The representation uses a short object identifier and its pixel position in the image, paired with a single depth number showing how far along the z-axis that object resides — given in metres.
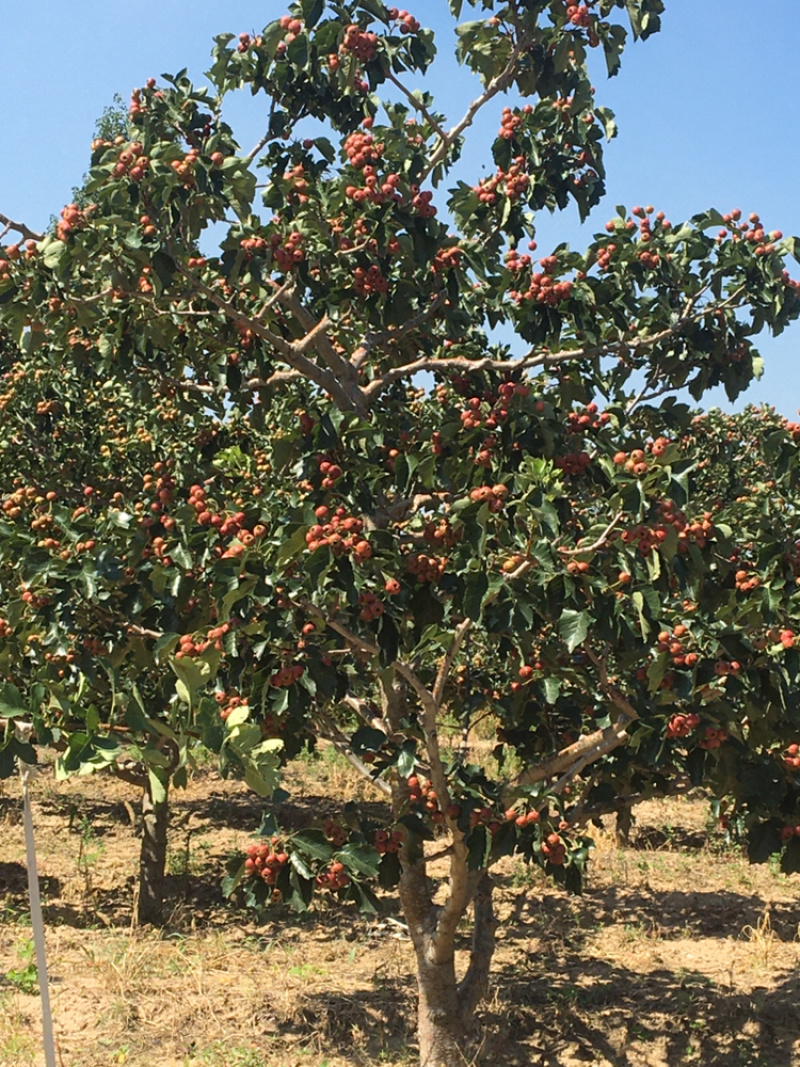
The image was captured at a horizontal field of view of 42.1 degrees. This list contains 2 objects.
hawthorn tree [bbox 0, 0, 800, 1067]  3.58
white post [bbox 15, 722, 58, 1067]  2.98
